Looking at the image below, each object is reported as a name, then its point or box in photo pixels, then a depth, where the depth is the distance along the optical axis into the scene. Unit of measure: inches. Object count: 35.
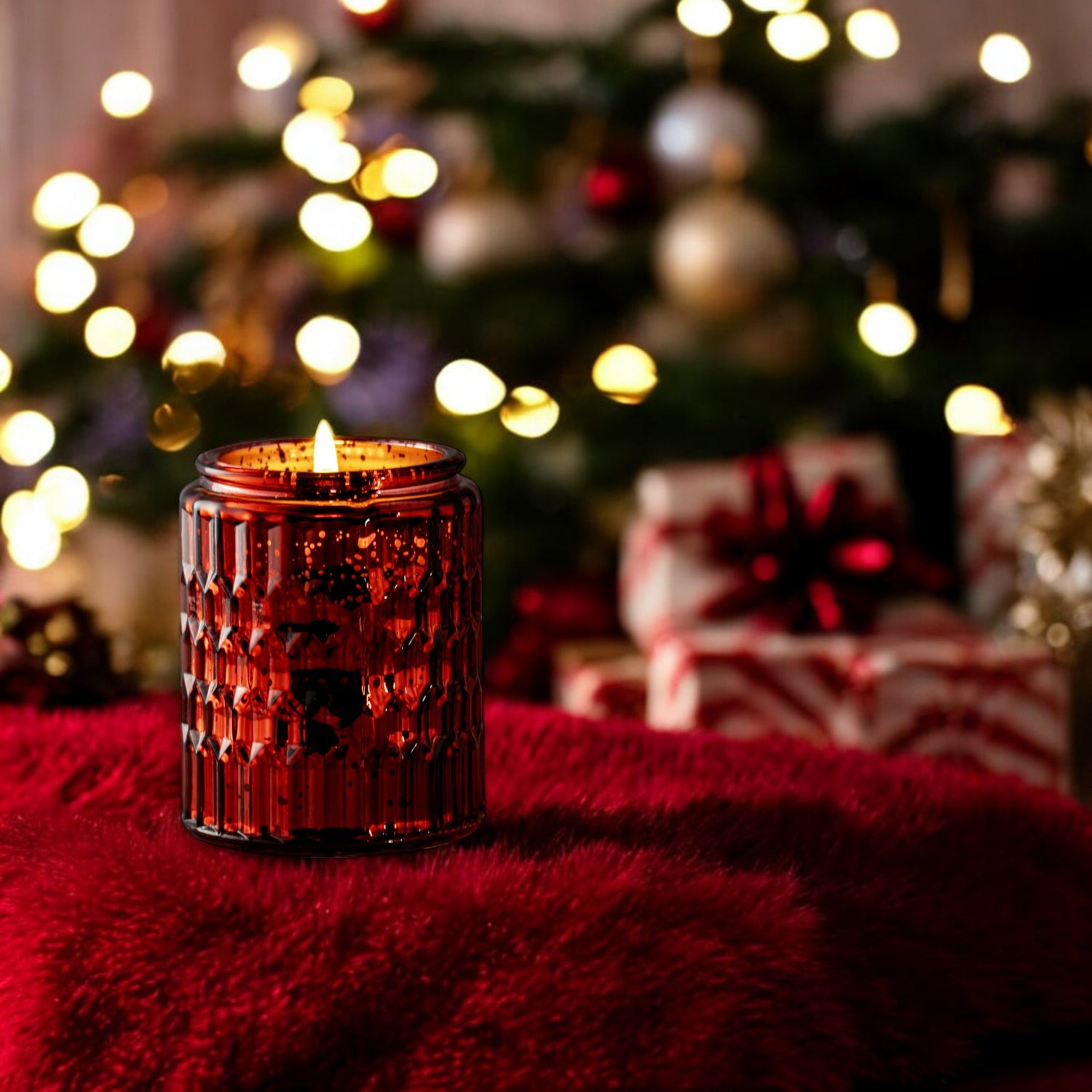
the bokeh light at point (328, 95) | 112.7
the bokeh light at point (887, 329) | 100.8
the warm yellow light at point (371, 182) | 111.9
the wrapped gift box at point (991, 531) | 96.7
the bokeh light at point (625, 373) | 103.7
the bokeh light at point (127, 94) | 117.9
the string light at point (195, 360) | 109.8
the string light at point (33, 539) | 108.7
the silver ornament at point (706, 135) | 103.4
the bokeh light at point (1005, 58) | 104.9
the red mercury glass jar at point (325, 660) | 50.8
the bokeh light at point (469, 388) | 104.5
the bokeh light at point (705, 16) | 102.9
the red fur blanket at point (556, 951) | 44.9
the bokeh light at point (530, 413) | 104.1
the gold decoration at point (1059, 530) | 87.3
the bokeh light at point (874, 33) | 103.7
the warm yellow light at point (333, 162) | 110.8
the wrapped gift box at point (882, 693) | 84.1
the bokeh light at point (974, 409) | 100.1
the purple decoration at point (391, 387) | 108.8
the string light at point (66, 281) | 114.8
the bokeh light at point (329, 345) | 108.9
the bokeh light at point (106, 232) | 115.2
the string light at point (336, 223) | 109.2
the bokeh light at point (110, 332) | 114.8
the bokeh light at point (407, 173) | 111.5
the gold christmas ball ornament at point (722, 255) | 101.2
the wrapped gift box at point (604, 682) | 92.7
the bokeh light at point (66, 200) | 115.7
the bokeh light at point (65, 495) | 113.0
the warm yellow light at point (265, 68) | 115.2
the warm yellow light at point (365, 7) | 114.3
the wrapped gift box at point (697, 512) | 93.2
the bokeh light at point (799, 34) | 103.5
